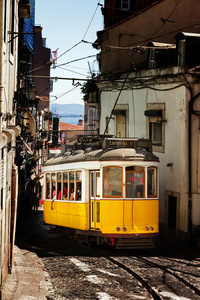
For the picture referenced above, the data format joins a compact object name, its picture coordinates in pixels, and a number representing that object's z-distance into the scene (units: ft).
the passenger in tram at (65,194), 62.18
